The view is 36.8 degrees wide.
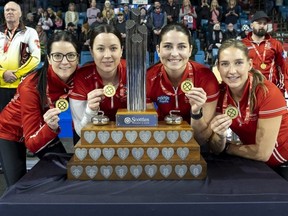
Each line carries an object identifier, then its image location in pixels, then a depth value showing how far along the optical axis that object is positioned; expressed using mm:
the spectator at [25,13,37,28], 8696
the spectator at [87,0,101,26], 9586
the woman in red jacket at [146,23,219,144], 1905
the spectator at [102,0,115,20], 8862
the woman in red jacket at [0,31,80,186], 1995
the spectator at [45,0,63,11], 11500
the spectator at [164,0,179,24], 9451
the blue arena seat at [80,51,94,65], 7758
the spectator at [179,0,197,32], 9367
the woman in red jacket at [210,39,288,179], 1871
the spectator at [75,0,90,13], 11289
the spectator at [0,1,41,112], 3546
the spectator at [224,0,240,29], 9641
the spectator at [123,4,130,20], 8664
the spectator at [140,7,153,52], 8047
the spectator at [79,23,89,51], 8414
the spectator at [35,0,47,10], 11301
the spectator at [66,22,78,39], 8766
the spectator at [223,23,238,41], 8529
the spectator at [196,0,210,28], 10047
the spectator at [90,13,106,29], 8820
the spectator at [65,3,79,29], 9852
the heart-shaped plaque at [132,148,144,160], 1684
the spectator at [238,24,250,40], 8434
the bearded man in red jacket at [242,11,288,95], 4305
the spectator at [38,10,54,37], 9320
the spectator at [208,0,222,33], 9257
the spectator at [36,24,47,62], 8057
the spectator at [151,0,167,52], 8828
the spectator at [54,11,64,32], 9656
